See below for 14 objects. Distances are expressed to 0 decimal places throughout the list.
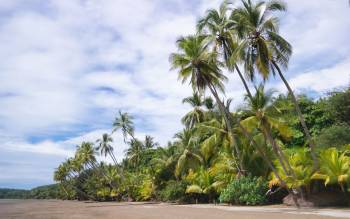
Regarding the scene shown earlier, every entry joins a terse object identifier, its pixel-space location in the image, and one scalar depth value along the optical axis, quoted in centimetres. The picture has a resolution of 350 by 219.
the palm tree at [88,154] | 8250
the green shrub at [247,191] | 2658
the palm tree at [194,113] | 4594
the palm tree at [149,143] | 6868
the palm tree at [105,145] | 7400
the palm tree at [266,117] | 2359
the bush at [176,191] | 3853
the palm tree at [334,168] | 2056
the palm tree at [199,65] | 2722
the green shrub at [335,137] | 2820
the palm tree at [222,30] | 2592
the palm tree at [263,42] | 2295
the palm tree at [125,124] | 6078
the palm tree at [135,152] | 6444
